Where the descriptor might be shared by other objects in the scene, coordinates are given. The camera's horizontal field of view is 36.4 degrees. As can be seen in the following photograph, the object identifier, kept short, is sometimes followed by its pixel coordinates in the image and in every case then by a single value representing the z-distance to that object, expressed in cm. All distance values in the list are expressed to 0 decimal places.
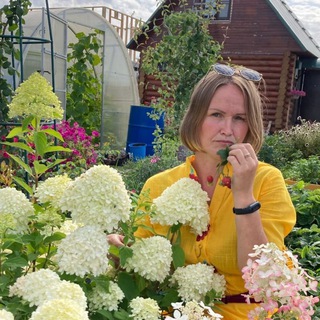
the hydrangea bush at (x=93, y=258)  104
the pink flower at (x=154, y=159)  550
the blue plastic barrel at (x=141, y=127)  884
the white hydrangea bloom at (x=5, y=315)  80
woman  160
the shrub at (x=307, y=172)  545
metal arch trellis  348
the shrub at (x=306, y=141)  771
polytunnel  730
